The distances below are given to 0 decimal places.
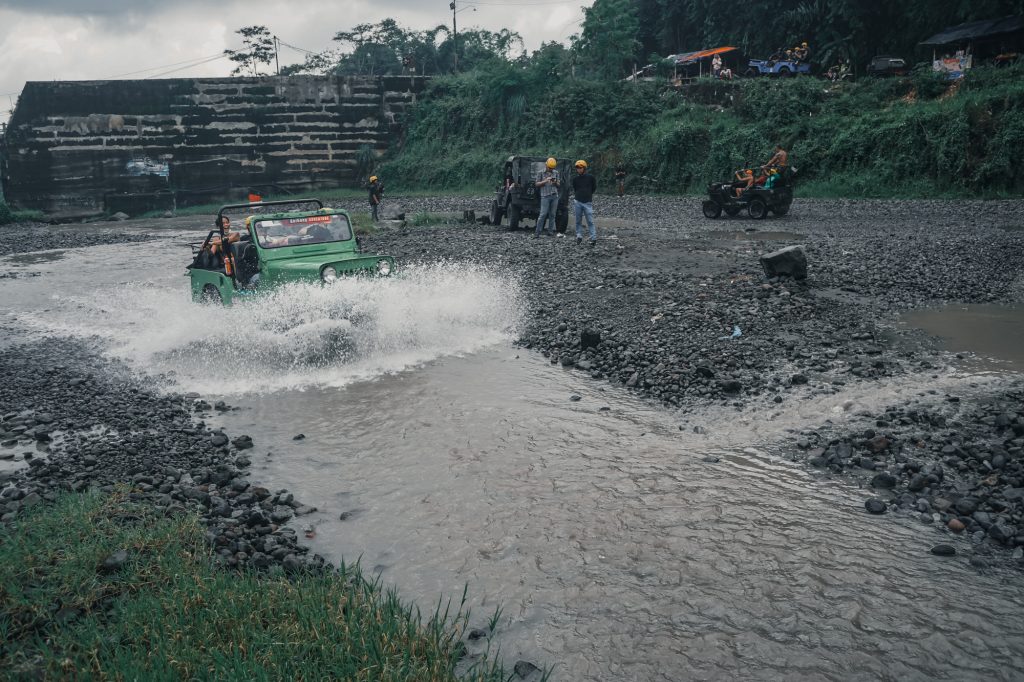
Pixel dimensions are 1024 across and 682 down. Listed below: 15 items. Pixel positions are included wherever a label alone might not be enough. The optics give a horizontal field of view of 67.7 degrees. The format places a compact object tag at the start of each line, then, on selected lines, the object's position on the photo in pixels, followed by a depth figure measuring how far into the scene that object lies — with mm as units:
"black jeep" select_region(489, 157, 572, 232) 19781
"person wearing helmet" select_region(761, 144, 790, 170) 19469
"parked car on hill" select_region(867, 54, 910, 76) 30156
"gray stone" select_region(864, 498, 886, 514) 5139
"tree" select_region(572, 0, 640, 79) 37438
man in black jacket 16375
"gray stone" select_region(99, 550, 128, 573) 4277
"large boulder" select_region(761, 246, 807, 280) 11344
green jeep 9766
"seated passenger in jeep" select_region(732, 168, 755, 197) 20312
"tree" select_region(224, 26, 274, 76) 59344
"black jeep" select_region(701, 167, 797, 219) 19953
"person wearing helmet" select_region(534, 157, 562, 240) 17875
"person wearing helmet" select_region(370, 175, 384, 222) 23234
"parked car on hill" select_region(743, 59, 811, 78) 34531
